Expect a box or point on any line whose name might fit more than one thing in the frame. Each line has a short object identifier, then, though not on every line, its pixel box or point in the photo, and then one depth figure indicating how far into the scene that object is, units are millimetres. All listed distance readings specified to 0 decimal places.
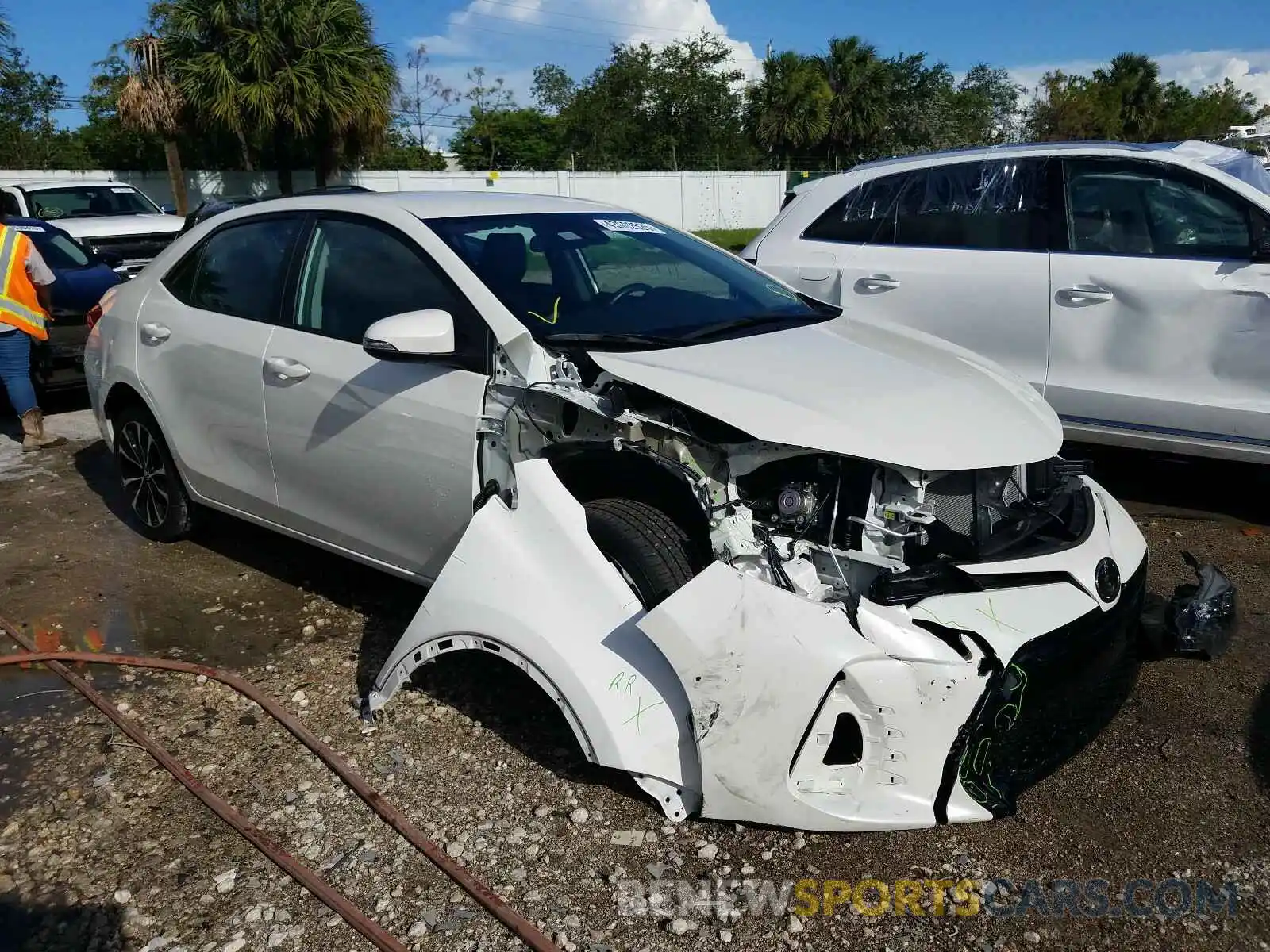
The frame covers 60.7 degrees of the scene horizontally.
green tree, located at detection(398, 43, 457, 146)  44925
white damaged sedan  2680
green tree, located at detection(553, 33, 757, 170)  48000
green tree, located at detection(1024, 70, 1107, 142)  42969
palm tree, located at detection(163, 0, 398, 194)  23484
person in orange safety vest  7254
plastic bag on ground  3449
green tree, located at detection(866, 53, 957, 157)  50656
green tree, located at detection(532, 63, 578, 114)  57594
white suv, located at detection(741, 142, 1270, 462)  4898
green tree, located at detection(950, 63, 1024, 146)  53375
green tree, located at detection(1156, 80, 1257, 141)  39438
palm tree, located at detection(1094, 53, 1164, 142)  46781
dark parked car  8531
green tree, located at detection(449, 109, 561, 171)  51312
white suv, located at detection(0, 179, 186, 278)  12125
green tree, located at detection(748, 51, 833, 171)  43438
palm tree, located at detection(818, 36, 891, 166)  44500
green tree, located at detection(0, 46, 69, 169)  32750
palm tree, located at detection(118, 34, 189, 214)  23594
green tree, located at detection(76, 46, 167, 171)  32750
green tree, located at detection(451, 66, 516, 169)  50969
